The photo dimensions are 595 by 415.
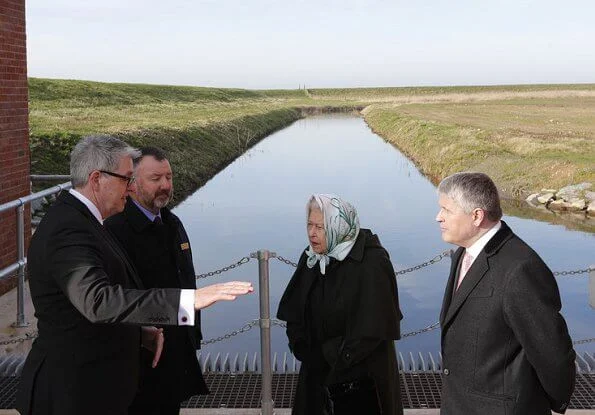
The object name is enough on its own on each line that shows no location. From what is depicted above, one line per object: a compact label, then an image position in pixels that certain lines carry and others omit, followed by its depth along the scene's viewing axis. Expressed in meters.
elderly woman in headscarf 3.69
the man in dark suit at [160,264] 4.01
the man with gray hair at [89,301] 2.68
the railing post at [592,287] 5.47
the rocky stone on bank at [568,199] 21.02
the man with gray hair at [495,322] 2.98
